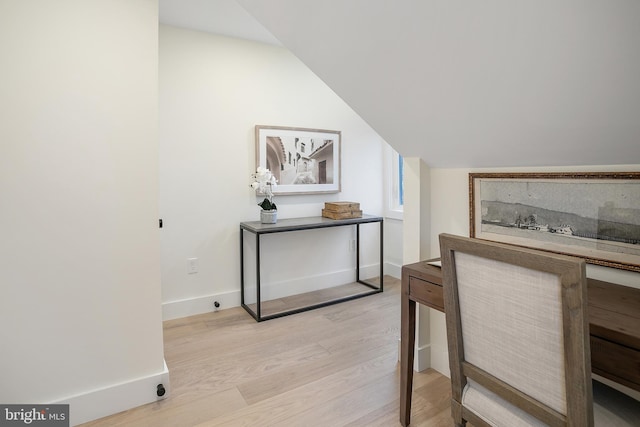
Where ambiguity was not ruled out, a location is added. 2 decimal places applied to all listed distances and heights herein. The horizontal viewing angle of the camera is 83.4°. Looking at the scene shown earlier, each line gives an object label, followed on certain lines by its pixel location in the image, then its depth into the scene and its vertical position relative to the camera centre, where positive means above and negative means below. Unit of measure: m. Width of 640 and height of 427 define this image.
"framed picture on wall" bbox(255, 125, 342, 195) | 3.18 +0.57
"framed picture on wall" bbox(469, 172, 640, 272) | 1.36 +0.02
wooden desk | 0.99 -0.34
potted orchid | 2.99 +0.24
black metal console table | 2.83 -0.09
